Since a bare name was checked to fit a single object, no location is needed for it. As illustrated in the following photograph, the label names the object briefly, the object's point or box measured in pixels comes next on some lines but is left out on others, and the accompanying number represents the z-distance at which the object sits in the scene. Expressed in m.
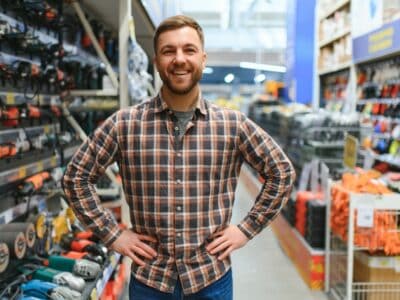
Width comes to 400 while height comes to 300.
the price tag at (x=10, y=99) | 2.67
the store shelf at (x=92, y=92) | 3.77
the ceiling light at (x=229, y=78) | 25.69
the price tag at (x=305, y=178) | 5.00
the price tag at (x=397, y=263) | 3.42
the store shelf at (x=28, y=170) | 2.63
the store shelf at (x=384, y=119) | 6.30
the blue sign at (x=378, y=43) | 5.71
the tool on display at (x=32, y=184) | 2.92
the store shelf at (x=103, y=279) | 2.49
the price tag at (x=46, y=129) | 3.42
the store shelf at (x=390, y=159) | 5.93
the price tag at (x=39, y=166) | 3.12
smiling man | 1.76
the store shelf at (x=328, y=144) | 4.91
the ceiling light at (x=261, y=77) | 23.17
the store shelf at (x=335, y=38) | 8.17
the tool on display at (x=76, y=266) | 2.61
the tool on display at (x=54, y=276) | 2.41
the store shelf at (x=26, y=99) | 2.65
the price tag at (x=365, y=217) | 3.29
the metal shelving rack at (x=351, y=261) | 3.33
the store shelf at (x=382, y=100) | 6.44
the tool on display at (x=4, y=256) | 2.22
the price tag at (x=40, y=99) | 3.23
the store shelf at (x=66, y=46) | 2.82
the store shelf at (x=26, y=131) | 2.73
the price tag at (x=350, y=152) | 3.82
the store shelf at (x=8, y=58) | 2.72
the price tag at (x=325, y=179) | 4.18
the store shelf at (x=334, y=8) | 8.28
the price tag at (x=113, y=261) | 3.06
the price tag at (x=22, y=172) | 2.81
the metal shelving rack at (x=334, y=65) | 7.92
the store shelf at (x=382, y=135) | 6.45
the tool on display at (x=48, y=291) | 2.26
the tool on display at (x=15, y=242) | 2.31
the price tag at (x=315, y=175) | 4.70
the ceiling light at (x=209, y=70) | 23.44
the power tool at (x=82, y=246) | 3.01
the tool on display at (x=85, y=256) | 2.85
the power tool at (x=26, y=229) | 2.45
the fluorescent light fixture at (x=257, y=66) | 18.46
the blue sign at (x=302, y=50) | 9.41
